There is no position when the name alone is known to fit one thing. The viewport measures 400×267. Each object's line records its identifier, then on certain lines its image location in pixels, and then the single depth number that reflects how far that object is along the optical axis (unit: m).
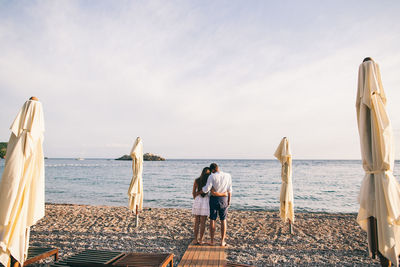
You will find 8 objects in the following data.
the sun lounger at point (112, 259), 3.81
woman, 5.92
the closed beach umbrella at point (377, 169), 2.94
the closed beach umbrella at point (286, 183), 6.84
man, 5.88
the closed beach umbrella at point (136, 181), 7.54
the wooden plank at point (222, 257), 4.17
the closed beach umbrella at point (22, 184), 3.29
